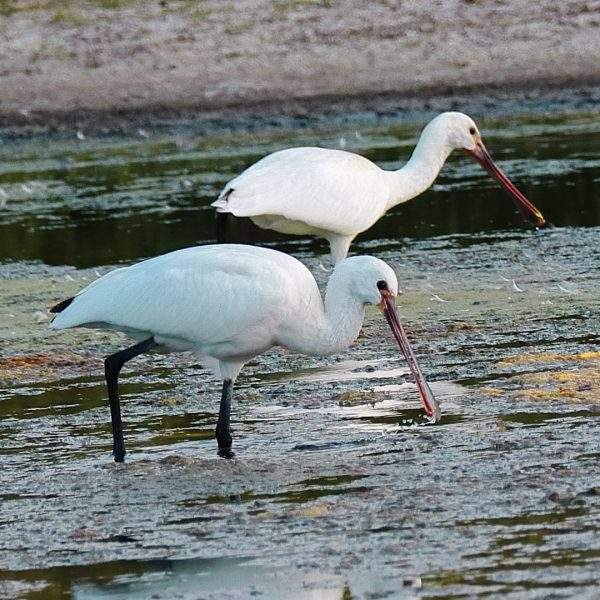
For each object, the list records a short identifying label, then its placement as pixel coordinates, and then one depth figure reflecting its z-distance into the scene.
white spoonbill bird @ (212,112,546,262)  19.59
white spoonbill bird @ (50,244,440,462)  14.12
